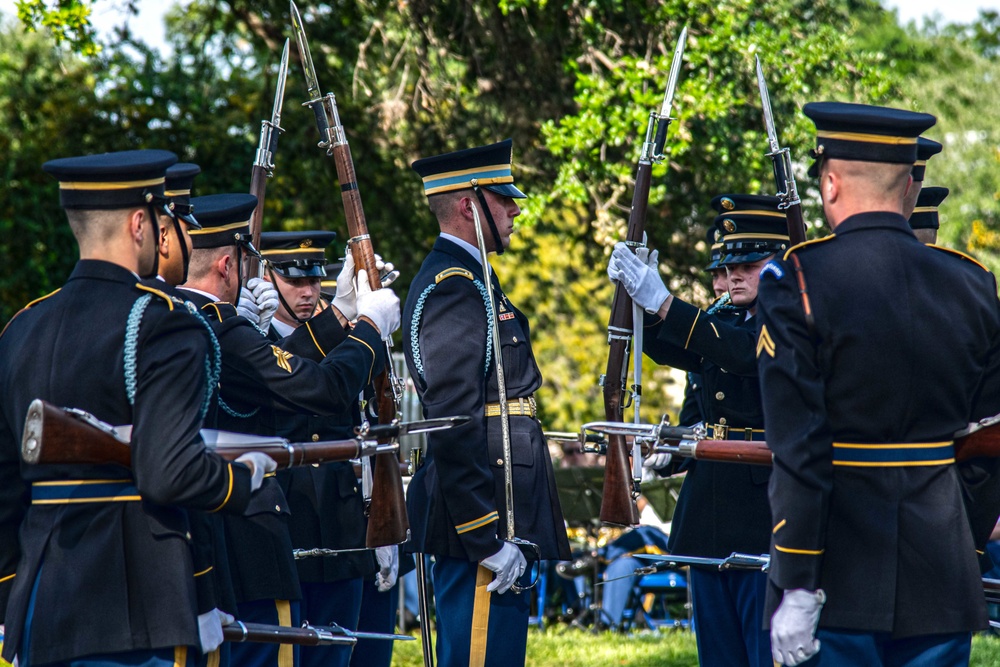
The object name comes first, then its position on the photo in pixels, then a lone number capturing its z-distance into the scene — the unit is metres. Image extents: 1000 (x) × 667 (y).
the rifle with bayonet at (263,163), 11.73
